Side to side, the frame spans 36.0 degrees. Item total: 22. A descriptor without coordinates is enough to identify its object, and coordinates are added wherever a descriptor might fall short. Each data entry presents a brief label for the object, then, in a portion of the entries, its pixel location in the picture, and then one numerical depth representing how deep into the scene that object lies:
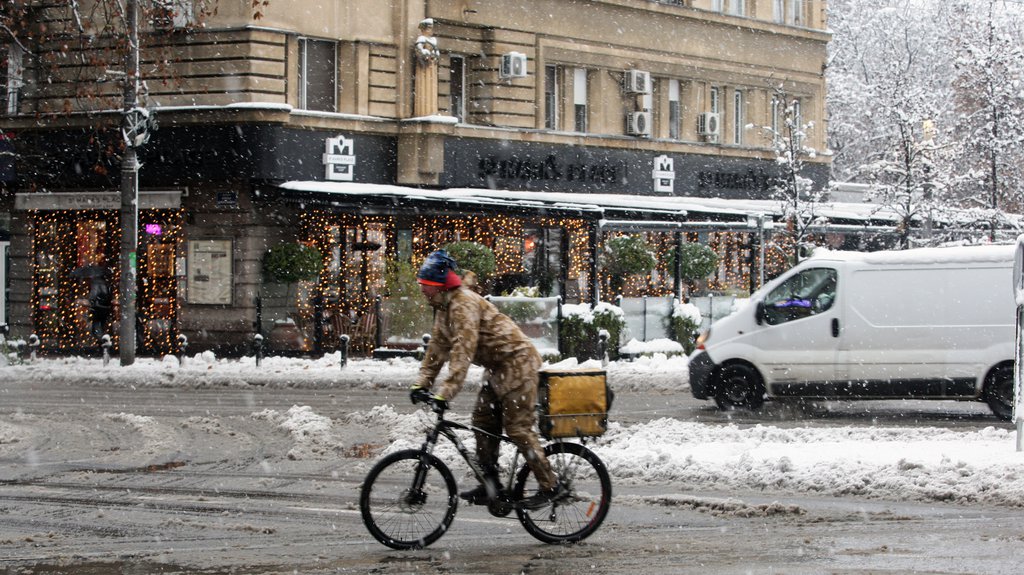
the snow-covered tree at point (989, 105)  43.69
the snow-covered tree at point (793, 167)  37.84
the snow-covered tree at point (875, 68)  59.56
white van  17.92
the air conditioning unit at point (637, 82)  39.97
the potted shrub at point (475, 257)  30.53
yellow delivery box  9.34
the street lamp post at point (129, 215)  27.64
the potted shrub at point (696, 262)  34.75
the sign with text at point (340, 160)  33.16
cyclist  9.19
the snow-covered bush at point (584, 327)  28.59
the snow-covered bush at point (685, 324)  30.27
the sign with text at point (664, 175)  41.25
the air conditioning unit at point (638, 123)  40.09
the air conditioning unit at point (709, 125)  42.50
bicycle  9.27
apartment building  32.25
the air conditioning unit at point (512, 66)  36.44
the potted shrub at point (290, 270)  31.91
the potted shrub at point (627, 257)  32.84
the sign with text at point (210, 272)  32.62
